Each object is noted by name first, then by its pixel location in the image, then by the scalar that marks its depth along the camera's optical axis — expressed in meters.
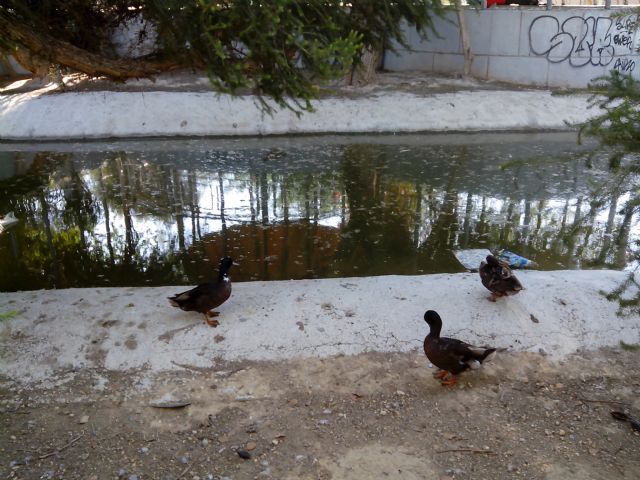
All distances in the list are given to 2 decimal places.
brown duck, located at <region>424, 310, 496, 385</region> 4.91
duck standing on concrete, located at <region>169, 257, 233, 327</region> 5.63
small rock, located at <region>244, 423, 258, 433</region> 4.55
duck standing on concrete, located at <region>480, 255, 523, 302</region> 5.80
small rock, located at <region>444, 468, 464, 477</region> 4.11
